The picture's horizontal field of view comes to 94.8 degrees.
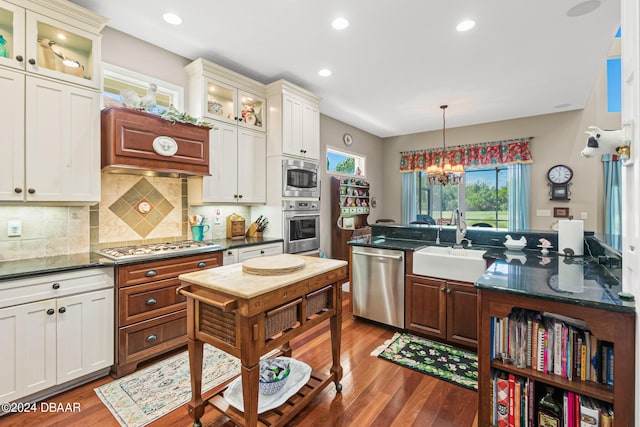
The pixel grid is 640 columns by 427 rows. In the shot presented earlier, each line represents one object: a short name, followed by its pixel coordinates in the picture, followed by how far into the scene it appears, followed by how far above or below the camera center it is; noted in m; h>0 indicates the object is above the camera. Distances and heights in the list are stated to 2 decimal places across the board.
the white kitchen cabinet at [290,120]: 3.62 +1.18
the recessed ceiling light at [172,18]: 2.48 +1.67
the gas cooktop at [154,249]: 2.32 -0.32
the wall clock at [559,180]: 4.99 +0.53
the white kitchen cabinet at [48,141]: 1.99 +0.53
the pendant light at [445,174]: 4.73 +0.63
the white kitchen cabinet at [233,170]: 3.17 +0.50
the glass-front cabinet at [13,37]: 2.00 +1.22
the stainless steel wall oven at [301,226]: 3.66 -0.17
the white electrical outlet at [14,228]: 2.20 -0.11
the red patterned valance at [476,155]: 5.38 +1.13
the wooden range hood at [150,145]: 2.40 +0.60
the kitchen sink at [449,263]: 2.55 -0.47
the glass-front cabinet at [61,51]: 2.07 +1.24
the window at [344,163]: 5.46 +0.99
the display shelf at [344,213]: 5.12 -0.01
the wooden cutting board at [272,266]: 1.69 -0.32
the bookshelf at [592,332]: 1.27 -0.64
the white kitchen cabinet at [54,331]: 1.79 -0.78
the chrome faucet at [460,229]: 2.98 -0.18
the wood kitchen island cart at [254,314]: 1.43 -0.56
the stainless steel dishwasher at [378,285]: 3.01 -0.77
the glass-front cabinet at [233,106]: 3.21 +1.26
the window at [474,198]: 5.72 +0.30
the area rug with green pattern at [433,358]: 2.26 -1.25
